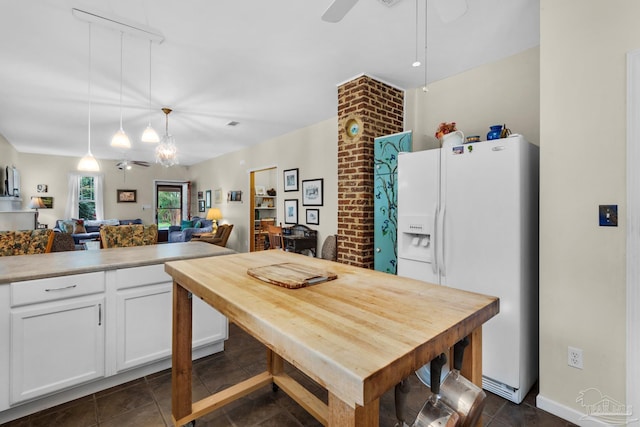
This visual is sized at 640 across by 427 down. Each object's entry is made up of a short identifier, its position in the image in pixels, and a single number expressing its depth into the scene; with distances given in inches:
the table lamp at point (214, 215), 303.7
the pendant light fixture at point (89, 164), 116.3
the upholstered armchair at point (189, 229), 261.6
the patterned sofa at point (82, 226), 267.7
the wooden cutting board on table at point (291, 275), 45.3
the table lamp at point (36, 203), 271.7
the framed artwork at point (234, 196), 278.4
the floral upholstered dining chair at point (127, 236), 116.6
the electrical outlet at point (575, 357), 66.8
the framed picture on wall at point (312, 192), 187.8
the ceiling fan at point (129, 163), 242.6
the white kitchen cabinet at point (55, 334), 65.7
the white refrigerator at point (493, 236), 74.2
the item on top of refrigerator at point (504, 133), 84.0
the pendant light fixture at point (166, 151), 156.1
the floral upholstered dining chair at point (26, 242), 90.3
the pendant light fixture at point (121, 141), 110.7
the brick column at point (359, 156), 123.0
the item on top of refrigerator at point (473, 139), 85.7
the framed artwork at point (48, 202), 300.4
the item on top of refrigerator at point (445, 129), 96.9
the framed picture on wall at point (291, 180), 210.2
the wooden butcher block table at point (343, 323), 24.3
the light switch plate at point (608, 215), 62.0
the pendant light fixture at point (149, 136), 122.3
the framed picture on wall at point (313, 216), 190.1
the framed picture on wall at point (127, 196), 345.1
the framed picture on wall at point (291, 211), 210.2
